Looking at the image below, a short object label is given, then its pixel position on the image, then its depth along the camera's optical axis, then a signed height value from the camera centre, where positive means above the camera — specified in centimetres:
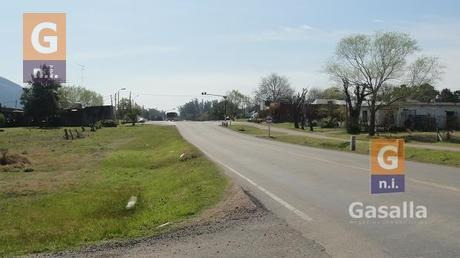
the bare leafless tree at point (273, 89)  16325 +663
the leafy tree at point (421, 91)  6911 +265
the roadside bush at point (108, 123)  10131 -199
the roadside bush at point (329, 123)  8743 -152
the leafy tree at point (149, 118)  18880 -196
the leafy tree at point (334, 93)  7712 +277
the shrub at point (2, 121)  9765 -167
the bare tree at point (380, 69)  6950 +529
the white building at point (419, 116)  7369 -32
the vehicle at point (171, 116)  15412 -106
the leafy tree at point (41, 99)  10412 +217
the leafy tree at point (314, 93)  15782 +558
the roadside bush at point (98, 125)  9295 -220
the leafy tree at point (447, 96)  11775 +362
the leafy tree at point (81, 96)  16600 +463
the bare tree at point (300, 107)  8980 +90
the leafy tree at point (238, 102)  16688 +313
